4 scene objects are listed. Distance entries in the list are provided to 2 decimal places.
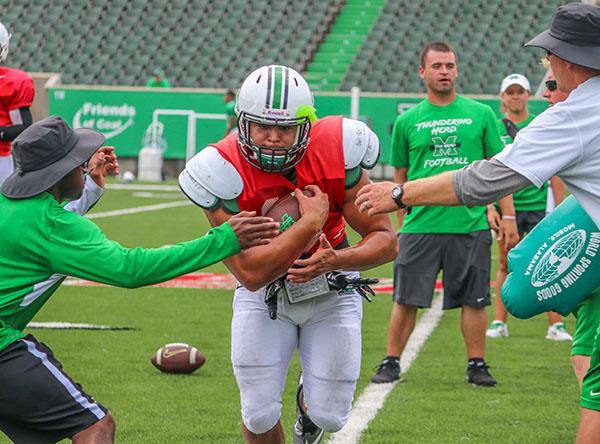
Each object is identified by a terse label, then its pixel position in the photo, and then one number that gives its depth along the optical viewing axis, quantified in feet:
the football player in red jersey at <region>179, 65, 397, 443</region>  29.25
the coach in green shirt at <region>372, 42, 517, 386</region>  46.75
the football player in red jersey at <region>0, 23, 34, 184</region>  53.83
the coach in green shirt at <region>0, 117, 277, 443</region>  25.81
